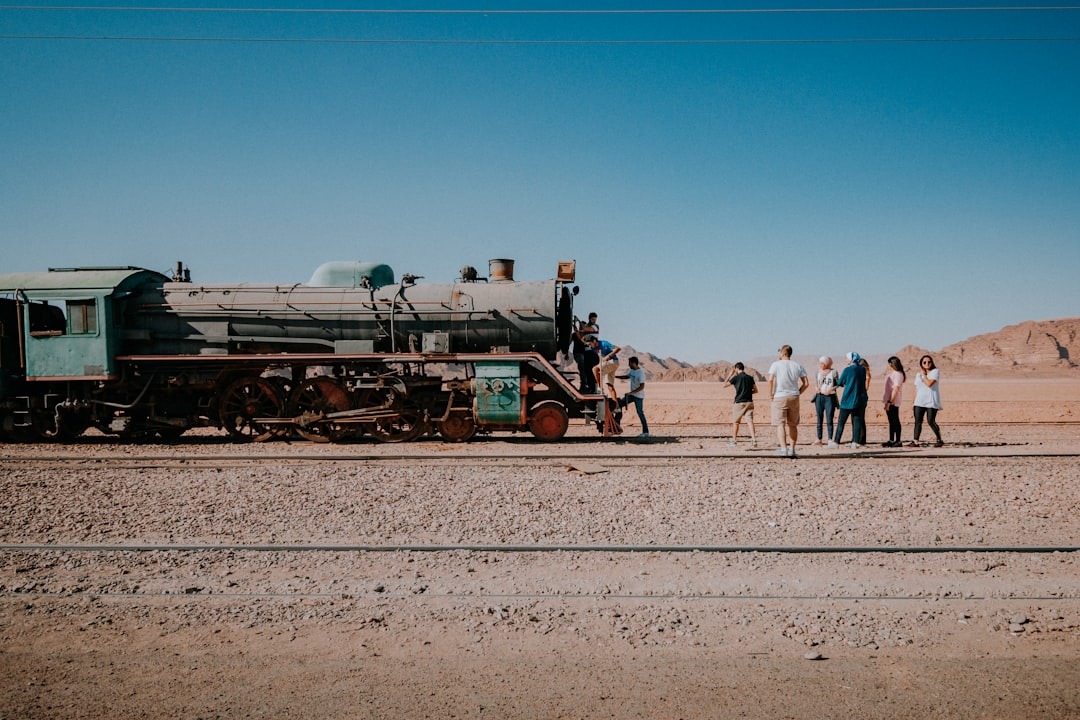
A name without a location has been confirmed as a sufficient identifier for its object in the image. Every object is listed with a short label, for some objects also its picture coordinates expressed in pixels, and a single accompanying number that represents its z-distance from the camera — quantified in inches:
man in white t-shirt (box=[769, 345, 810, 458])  440.5
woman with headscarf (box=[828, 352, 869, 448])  499.8
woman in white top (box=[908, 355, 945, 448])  502.3
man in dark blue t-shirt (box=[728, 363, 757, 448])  499.3
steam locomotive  534.9
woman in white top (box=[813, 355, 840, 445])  538.3
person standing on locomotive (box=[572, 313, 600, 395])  565.0
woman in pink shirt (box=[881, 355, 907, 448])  519.5
